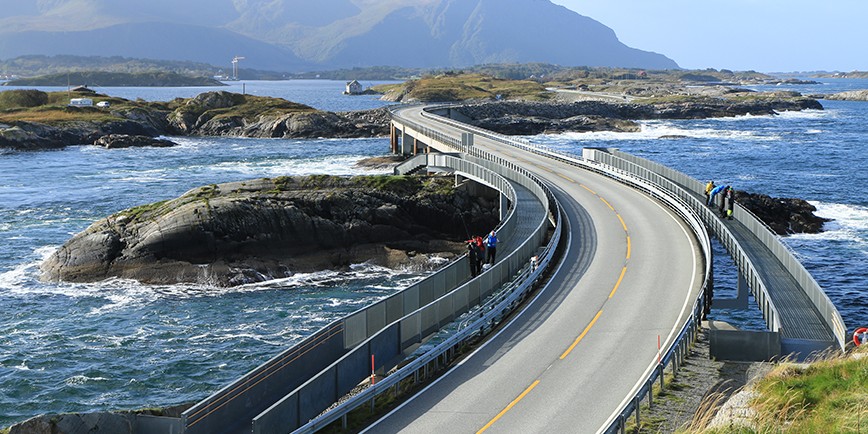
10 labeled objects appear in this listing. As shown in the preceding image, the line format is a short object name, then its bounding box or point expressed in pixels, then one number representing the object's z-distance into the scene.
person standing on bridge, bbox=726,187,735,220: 41.78
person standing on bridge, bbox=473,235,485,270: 34.03
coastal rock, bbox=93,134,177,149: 125.88
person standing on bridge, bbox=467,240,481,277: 33.81
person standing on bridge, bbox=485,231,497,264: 35.50
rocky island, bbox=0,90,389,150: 129.25
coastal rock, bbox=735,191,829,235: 63.53
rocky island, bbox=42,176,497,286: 51.22
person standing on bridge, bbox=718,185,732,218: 42.06
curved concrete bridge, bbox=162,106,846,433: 20.84
